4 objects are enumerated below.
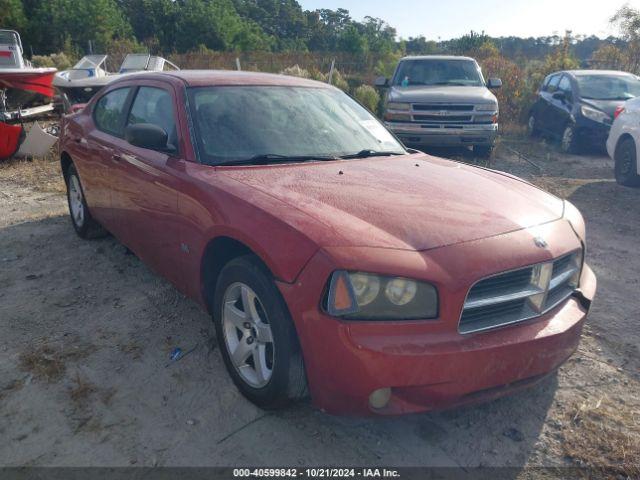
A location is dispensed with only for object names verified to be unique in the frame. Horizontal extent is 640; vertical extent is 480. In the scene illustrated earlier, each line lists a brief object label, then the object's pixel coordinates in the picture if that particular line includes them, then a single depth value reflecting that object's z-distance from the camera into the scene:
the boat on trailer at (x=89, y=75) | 12.46
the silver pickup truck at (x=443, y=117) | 9.33
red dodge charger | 2.26
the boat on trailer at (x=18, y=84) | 11.18
